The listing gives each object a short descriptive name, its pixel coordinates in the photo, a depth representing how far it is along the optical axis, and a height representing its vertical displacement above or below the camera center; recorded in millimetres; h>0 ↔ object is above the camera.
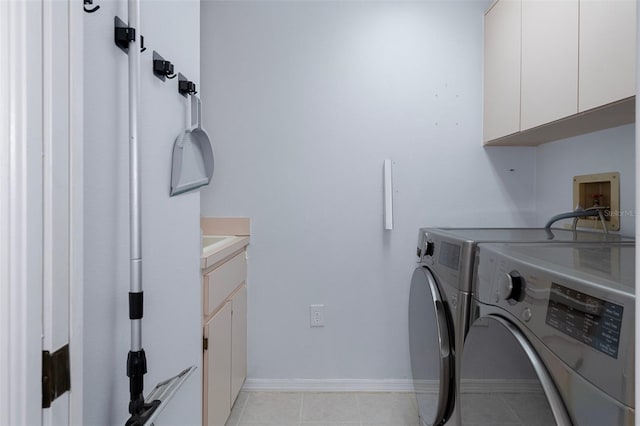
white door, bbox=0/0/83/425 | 458 +8
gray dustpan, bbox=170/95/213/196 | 985 +159
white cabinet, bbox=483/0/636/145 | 1067 +519
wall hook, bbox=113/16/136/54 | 705 +343
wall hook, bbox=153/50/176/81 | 855 +344
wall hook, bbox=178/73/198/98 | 1017 +354
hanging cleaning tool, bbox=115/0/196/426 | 695 -68
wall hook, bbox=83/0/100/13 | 607 +342
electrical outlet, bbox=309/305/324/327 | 2023 -594
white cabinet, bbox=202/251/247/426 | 1293 -539
